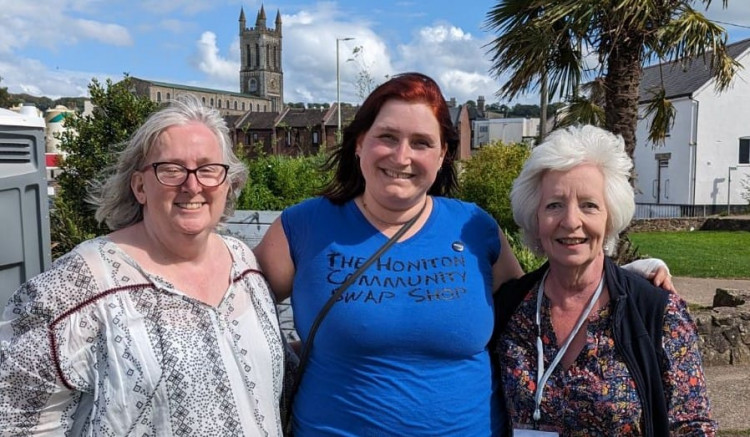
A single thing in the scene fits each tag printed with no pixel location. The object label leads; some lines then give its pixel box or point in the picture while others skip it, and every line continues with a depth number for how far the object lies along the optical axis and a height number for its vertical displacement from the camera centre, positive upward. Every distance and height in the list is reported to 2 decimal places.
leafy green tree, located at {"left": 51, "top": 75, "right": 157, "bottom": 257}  6.93 +0.29
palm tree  7.42 +1.45
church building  133.75 +20.87
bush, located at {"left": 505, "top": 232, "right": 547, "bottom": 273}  7.48 -1.12
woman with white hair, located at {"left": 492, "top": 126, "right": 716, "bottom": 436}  2.07 -0.54
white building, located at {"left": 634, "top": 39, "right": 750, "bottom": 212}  28.61 +0.83
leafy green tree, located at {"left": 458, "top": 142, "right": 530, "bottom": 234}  13.23 -0.26
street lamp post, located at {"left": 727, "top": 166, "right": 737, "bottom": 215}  28.51 -0.85
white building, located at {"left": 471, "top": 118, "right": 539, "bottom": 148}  52.62 +3.01
